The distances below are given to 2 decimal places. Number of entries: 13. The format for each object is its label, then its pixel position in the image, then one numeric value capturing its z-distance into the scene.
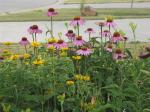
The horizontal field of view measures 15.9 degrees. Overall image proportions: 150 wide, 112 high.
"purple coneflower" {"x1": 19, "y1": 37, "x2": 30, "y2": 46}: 4.93
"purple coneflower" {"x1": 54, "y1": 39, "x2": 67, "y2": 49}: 4.46
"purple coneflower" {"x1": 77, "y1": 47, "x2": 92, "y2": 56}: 4.48
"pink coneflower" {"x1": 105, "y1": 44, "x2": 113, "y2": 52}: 4.84
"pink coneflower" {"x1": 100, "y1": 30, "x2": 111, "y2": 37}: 5.25
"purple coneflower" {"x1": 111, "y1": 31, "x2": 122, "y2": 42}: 4.80
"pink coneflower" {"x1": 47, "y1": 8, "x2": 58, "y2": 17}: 4.99
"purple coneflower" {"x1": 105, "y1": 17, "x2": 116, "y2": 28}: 4.90
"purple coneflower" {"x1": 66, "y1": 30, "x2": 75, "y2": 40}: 5.06
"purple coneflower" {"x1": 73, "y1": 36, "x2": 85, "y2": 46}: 4.62
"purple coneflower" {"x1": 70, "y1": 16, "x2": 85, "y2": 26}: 4.95
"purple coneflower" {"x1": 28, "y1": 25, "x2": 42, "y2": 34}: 4.78
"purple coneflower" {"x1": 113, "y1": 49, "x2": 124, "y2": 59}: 4.52
